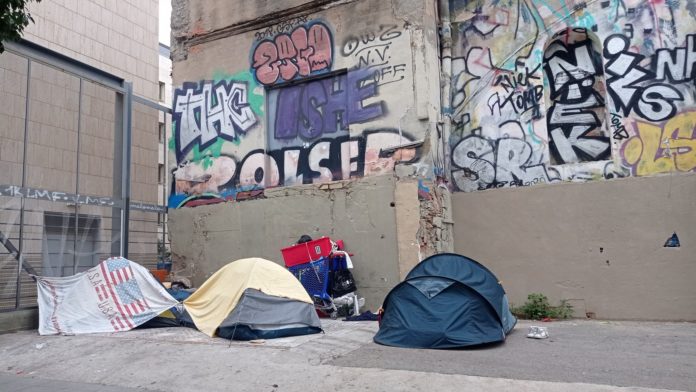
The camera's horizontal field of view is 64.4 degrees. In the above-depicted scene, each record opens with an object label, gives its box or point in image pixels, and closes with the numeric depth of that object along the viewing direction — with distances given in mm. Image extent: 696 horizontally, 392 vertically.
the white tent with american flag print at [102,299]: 9930
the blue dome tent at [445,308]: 7879
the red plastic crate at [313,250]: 11203
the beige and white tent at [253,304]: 8648
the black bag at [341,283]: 11086
